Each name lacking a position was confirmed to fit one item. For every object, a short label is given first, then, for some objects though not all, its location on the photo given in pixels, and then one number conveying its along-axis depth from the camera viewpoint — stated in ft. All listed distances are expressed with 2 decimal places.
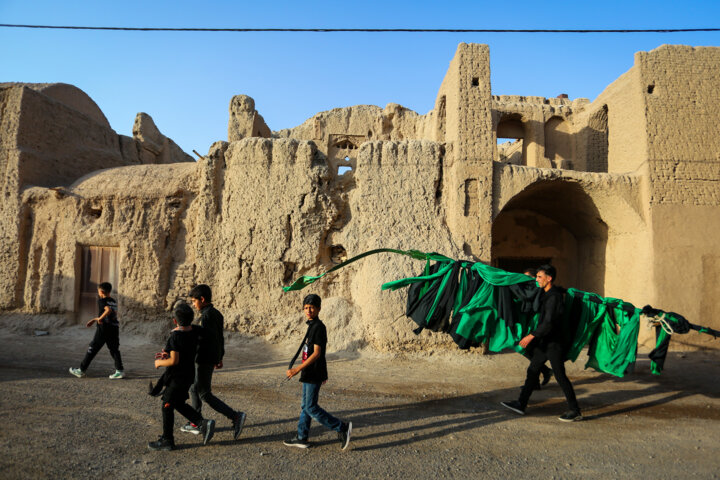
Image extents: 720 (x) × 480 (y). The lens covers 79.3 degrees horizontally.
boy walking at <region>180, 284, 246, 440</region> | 12.94
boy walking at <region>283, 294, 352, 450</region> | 12.21
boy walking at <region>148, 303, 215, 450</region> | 11.78
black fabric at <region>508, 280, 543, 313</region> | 16.07
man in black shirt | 15.11
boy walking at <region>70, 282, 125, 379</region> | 19.60
